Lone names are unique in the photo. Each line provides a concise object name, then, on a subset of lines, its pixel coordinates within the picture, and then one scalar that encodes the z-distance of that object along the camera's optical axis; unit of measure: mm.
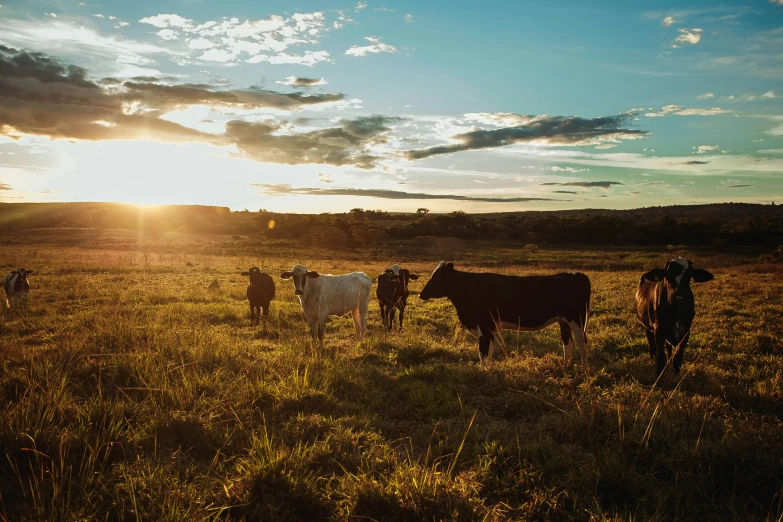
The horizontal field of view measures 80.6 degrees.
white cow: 10078
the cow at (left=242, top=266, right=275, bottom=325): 12602
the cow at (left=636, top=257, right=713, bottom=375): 7586
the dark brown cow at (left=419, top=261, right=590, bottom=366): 8203
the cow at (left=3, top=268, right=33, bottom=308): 14156
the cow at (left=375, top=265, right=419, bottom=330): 12250
